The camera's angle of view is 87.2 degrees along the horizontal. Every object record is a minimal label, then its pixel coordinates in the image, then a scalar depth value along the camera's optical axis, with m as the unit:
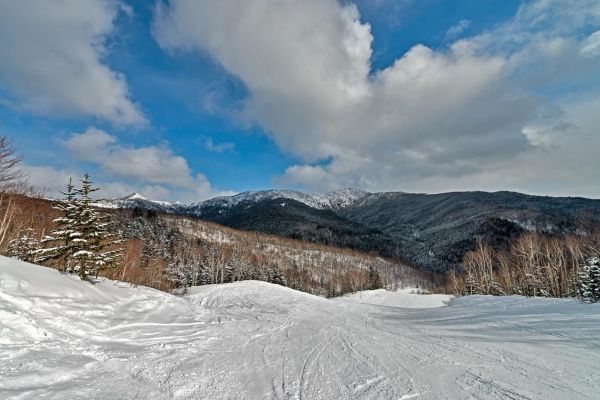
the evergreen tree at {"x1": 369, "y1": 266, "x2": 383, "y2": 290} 80.11
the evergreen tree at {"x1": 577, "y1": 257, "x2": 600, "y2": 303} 26.01
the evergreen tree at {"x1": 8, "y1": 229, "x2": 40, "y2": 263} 19.51
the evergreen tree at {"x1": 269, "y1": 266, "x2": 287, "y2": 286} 65.56
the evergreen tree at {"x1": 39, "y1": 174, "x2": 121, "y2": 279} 14.60
